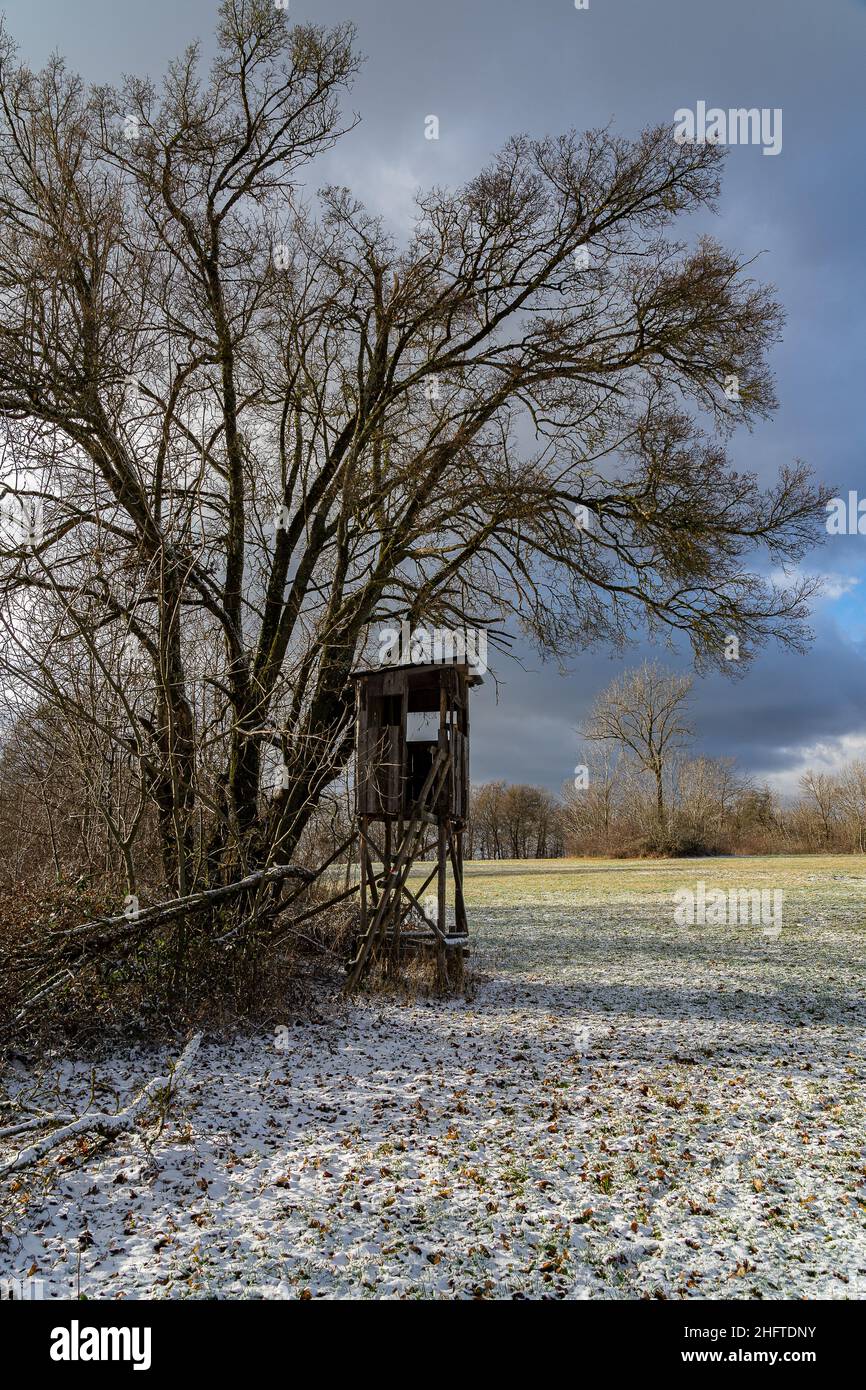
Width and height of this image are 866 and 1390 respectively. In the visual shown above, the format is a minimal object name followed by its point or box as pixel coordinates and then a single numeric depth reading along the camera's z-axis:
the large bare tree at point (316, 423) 9.23
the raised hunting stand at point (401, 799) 10.55
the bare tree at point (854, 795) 53.28
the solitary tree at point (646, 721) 45.56
